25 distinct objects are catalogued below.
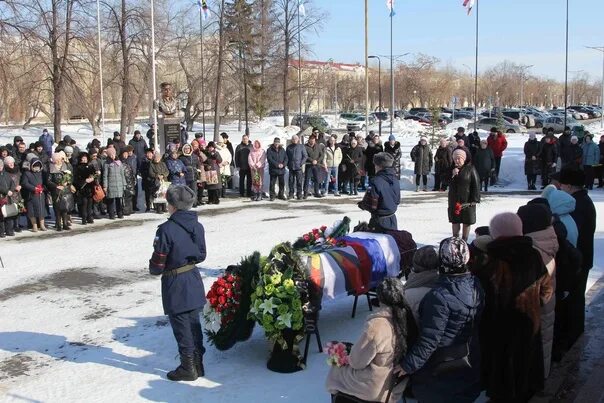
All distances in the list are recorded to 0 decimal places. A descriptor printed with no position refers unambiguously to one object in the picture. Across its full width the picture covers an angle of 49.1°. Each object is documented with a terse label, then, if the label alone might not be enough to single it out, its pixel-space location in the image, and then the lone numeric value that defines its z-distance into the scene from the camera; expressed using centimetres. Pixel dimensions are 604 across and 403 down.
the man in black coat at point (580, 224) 650
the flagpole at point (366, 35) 2923
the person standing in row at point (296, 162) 1789
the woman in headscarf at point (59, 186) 1360
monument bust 2239
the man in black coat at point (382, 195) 853
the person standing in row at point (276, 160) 1770
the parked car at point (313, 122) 4459
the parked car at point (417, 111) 6956
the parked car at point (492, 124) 4859
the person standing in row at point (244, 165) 1833
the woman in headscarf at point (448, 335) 434
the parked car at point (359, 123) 5013
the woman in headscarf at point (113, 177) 1472
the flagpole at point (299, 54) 4247
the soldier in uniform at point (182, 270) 573
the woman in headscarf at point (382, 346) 430
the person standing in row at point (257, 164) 1797
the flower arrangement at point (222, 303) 623
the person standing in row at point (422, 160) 1945
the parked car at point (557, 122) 4970
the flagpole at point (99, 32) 2808
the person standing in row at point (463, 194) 1001
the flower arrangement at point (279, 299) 593
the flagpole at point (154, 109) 2129
